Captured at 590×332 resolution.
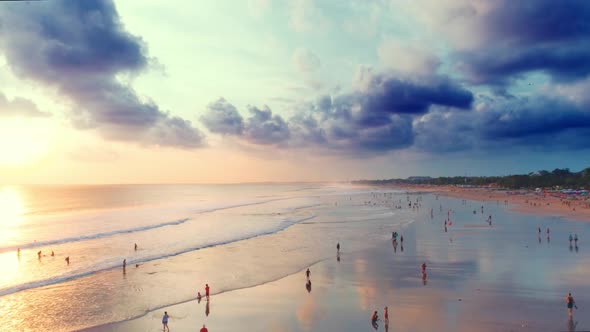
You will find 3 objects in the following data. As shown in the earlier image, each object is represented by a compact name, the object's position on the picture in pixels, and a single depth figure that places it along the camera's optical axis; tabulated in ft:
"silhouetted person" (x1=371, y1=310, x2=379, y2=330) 60.18
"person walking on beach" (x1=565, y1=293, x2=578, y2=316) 61.77
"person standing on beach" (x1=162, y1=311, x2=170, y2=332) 61.00
